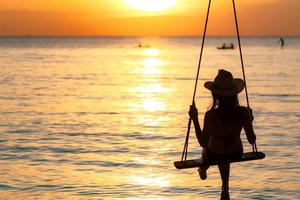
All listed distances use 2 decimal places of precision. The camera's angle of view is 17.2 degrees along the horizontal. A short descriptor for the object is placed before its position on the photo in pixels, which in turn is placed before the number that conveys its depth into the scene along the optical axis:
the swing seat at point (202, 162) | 13.25
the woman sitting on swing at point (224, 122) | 12.94
